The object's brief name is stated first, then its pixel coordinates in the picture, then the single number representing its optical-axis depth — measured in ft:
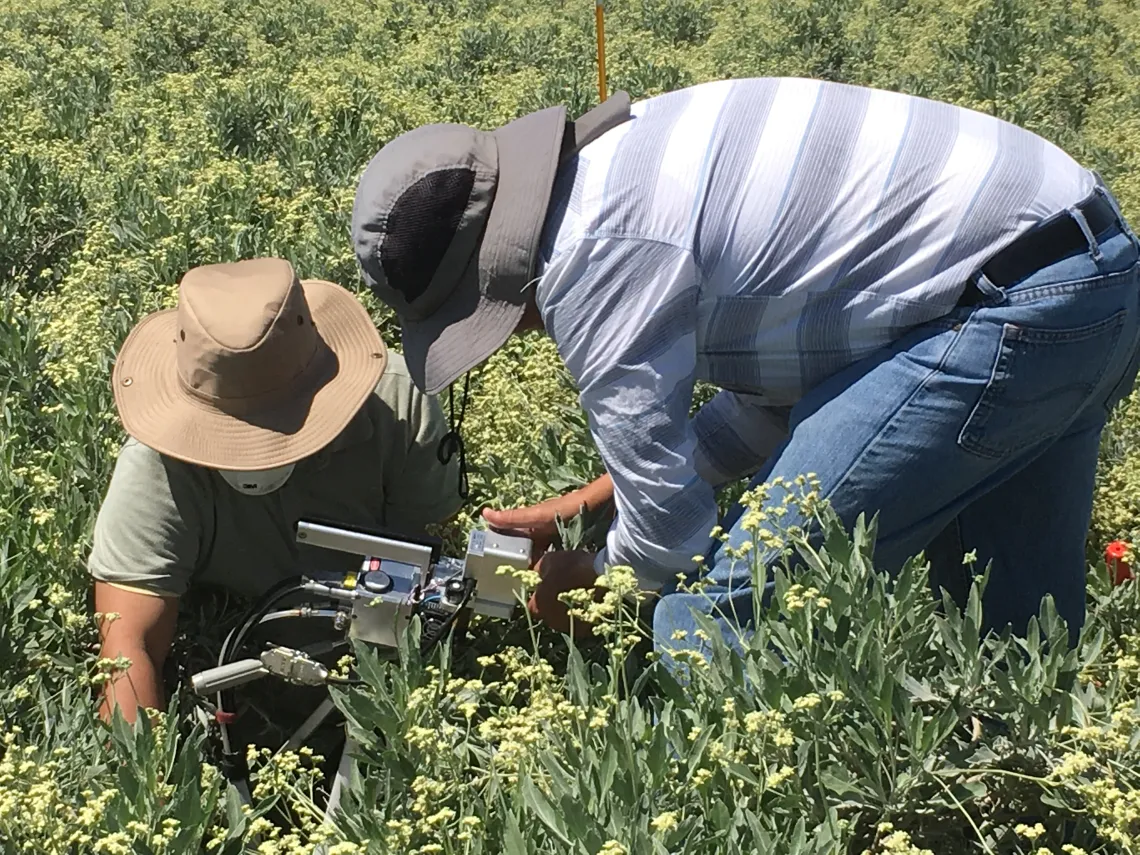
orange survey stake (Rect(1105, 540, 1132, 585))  10.66
